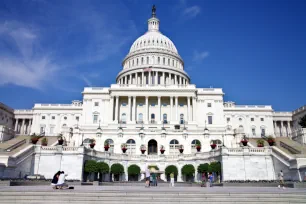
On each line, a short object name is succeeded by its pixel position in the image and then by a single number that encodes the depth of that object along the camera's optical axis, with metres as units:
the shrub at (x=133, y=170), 48.06
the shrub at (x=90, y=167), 43.44
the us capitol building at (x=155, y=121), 43.47
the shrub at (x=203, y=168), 44.89
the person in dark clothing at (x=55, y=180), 21.66
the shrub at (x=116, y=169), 47.06
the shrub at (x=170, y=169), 48.46
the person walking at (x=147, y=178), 27.32
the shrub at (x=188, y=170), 47.19
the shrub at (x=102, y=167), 44.36
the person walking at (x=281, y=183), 27.50
